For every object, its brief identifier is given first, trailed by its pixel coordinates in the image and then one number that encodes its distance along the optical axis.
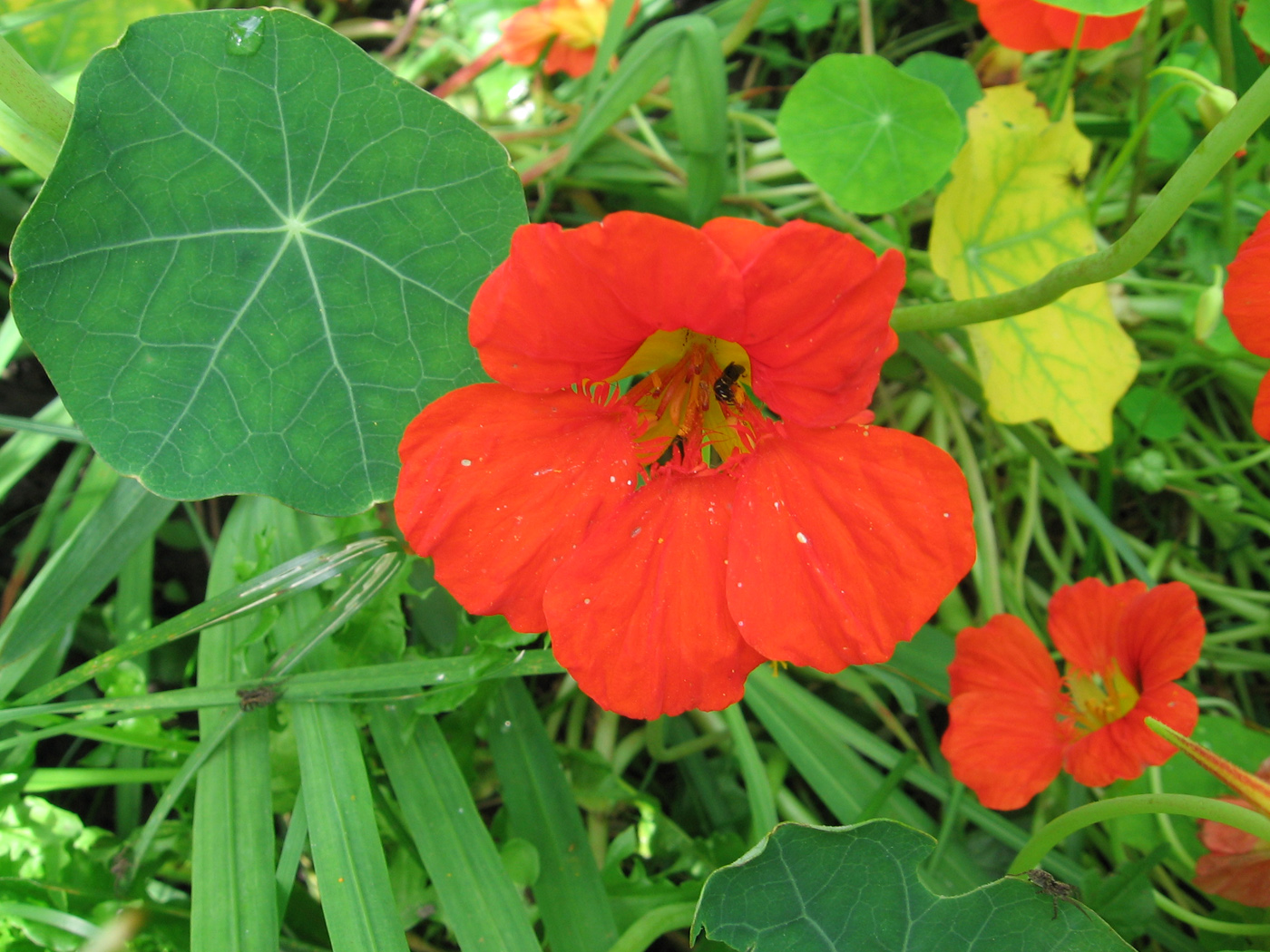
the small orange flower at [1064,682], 0.16
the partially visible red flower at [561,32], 0.23
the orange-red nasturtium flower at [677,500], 0.13
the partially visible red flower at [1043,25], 0.18
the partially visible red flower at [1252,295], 0.14
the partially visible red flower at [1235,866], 0.16
